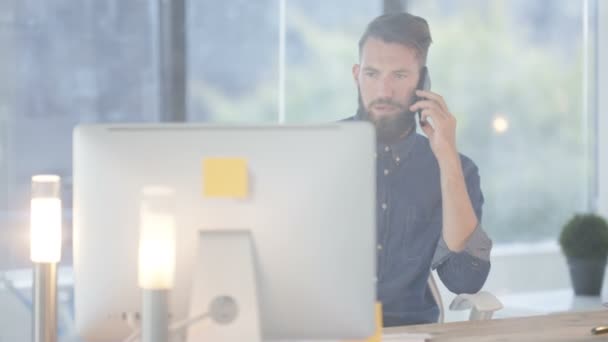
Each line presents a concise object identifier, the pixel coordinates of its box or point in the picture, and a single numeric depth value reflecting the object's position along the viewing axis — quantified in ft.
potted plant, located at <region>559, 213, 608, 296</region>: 31.61
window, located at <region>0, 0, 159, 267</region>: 26.90
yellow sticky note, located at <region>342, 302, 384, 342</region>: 13.29
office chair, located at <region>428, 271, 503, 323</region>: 17.62
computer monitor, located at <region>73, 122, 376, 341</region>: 11.07
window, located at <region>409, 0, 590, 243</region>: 32.77
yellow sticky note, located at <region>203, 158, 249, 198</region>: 11.05
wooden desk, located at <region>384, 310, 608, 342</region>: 15.32
